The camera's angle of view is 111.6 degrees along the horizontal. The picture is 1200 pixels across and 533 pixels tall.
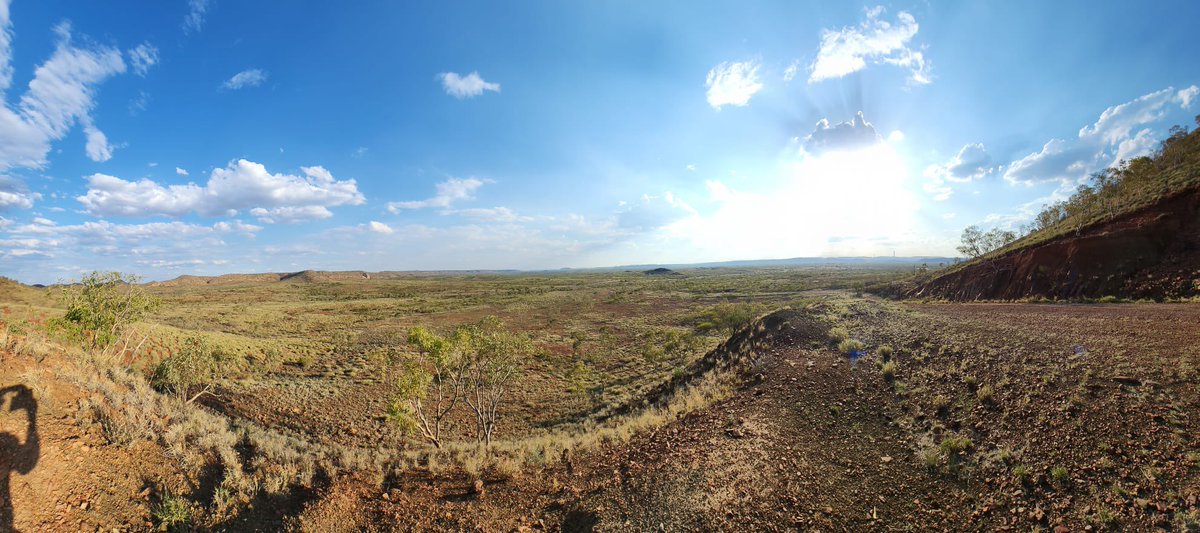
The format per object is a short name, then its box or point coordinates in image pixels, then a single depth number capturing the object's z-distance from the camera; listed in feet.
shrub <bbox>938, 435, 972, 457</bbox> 27.43
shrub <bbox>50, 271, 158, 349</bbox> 49.42
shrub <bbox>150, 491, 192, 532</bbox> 23.02
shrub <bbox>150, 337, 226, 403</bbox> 54.36
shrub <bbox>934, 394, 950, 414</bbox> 33.55
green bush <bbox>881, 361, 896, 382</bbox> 42.57
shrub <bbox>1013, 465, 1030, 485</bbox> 22.86
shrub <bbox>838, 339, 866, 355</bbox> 52.42
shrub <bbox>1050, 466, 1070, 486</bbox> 21.85
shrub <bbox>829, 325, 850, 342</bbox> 58.08
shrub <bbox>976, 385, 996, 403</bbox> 32.53
